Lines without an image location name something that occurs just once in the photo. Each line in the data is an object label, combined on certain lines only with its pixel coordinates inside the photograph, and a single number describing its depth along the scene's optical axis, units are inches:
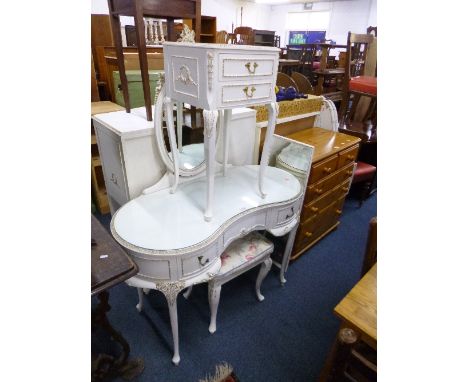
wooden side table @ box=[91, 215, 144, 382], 37.7
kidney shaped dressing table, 46.2
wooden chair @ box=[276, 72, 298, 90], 111.4
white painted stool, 62.5
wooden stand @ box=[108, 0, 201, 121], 51.1
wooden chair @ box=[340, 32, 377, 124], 107.8
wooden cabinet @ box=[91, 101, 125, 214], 102.5
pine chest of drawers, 80.6
